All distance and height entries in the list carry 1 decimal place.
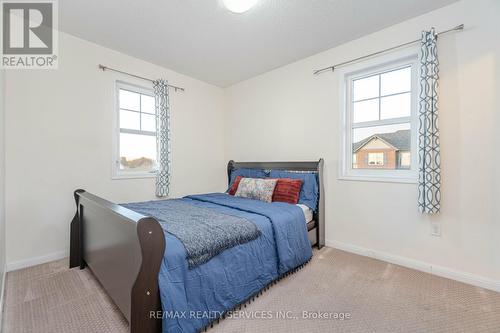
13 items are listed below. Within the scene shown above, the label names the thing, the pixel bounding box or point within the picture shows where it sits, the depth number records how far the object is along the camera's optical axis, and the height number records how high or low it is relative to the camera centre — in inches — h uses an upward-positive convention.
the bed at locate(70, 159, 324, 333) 46.9 -26.2
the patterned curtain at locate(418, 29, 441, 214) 81.9 +12.0
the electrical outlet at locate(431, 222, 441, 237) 85.2 -23.6
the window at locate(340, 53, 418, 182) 94.7 +19.8
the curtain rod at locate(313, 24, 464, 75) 80.4 +48.6
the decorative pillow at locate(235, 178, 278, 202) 111.5 -11.8
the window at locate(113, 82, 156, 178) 118.8 +17.8
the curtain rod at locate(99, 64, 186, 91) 110.0 +47.5
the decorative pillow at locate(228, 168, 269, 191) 133.3 -4.8
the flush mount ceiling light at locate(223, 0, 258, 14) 72.8 +51.9
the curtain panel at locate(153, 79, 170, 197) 128.1 +17.6
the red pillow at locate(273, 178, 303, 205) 108.7 -12.1
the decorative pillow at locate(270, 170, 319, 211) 109.1 -12.0
